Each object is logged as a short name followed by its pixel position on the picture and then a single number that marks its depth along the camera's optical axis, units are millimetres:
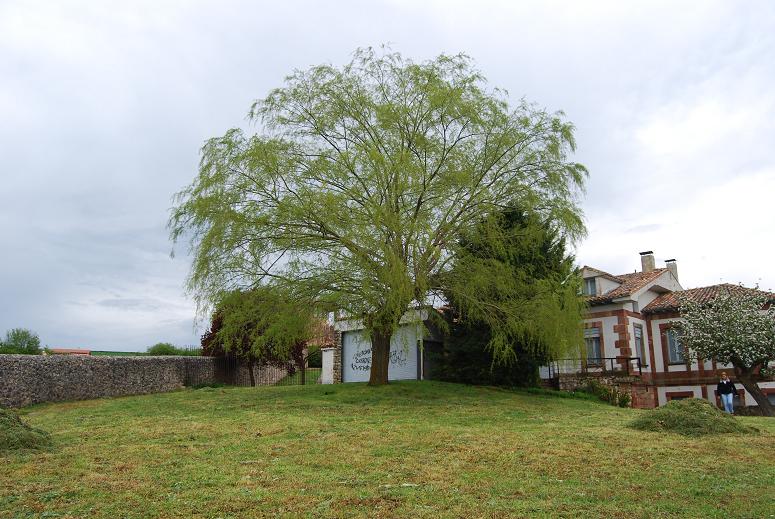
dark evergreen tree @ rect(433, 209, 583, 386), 18000
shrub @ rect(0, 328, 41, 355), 32031
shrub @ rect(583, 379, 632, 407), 24344
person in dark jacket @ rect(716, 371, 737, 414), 20578
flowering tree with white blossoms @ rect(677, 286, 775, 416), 23078
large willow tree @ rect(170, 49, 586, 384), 17453
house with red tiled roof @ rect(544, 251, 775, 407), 27297
